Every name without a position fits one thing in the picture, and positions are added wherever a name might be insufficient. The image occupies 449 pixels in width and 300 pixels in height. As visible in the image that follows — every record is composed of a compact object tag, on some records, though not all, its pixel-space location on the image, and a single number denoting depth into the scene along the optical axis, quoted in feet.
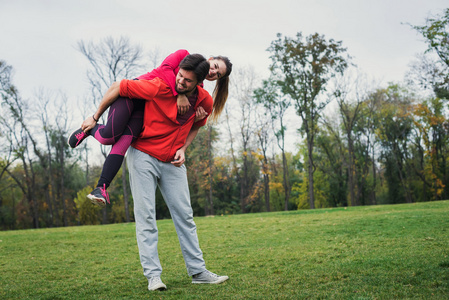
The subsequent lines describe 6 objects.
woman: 10.76
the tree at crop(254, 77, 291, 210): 115.96
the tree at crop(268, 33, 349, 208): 93.76
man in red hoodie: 10.70
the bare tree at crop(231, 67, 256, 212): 114.21
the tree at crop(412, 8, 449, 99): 71.41
